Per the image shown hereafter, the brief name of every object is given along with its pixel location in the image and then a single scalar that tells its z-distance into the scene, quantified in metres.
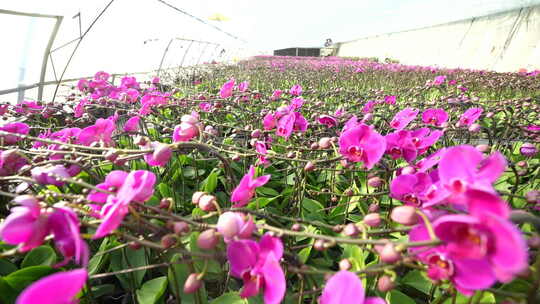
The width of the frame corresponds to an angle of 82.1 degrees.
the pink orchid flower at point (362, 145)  0.45
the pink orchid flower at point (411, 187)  0.37
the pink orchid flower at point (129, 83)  1.51
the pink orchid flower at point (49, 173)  0.32
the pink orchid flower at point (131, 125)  0.72
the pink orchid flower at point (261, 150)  0.60
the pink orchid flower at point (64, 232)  0.25
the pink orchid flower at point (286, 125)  0.67
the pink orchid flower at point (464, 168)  0.24
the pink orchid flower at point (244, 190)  0.37
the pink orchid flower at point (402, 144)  0.50
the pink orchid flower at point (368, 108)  1.10
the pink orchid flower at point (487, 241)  0.19
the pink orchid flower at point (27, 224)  0.26
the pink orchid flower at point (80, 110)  0.99
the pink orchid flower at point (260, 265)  0.27
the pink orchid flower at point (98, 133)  0.61
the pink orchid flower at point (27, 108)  1.12
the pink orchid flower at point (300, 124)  0.75
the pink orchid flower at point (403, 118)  0.67
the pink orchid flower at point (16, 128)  0.73
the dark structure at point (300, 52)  24.34
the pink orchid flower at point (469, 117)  0.77
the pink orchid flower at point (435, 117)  0.83
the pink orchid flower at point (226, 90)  1.10
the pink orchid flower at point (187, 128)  0.46
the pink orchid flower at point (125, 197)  0.24
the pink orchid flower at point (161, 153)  0.36
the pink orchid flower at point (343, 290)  0.24
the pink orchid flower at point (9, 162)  0.41
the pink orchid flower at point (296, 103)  0.97
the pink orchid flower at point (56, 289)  0.18
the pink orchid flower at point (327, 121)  0.72
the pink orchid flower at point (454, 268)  0.21
